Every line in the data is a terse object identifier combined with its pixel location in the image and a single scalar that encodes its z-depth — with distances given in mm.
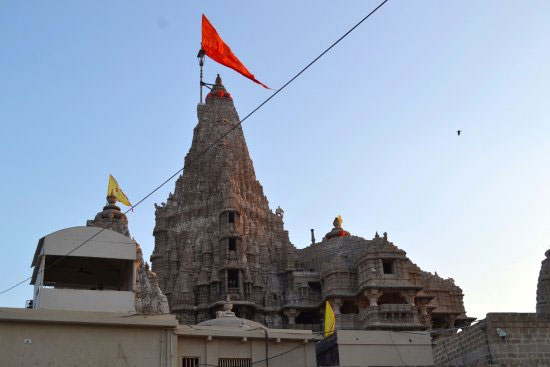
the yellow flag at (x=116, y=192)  44281
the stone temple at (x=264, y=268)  43531
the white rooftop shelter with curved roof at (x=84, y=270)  18281
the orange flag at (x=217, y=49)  29519
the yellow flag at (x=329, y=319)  36531
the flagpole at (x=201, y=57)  43291
